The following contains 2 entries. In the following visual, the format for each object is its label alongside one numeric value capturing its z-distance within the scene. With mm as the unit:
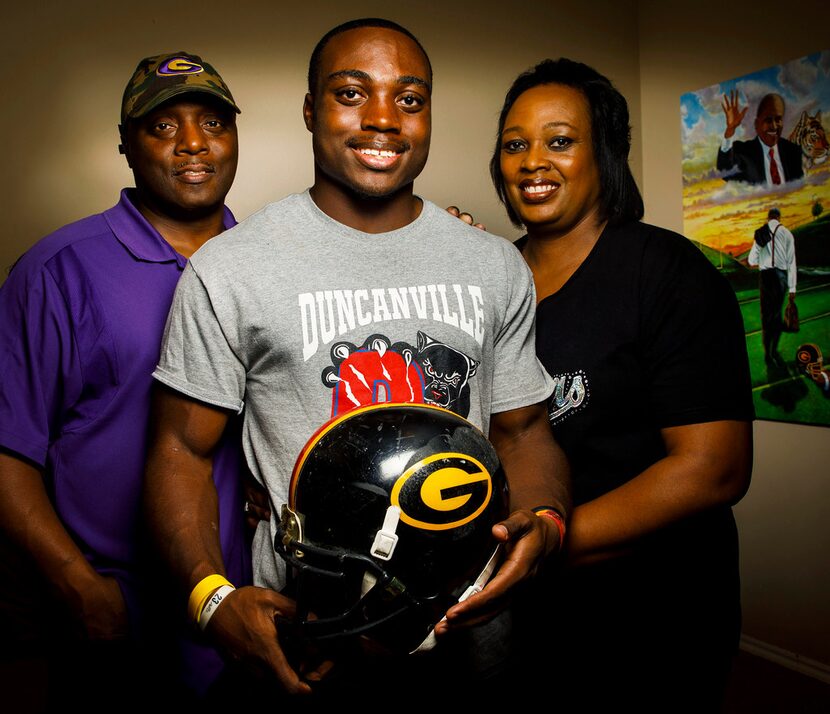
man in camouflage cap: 1559
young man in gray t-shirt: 1360
